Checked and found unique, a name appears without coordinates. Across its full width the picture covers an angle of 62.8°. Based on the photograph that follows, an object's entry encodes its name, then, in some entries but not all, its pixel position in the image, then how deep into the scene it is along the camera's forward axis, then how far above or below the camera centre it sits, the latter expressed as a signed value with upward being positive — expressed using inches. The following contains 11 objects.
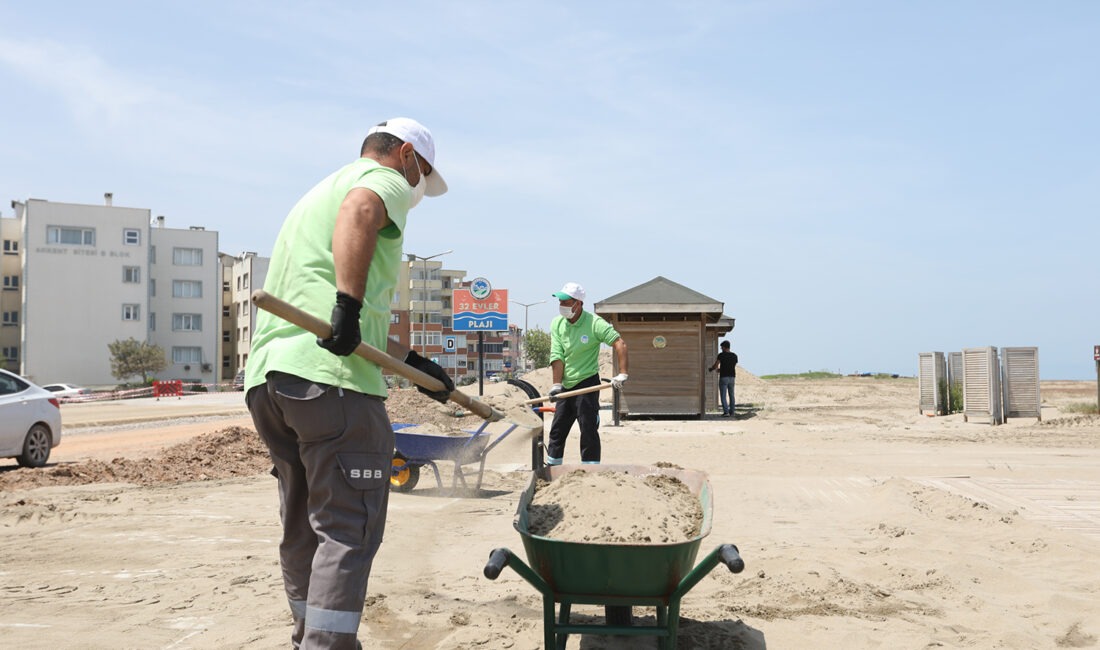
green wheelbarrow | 137.6 -34.2
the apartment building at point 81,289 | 2431.1 +209.3
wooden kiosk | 808.3 +7.0
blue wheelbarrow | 344.2 -35.8
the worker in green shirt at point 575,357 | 320.2 +0.3
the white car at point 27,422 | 446.6 -29.6
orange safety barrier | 1915.6 -56.2
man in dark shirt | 879.1 -17.8
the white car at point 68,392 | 1764.3 -57.9
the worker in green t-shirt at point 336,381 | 113.1 -2.7
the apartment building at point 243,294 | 2918.3 +232.6
